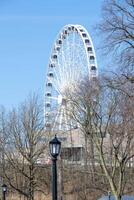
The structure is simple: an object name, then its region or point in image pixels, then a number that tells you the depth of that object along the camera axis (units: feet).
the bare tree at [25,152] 156.15
